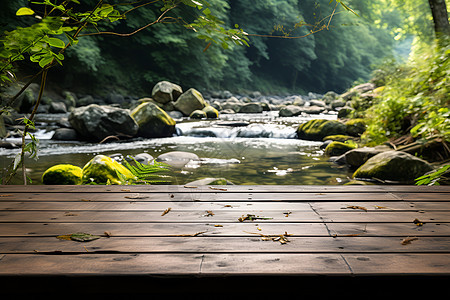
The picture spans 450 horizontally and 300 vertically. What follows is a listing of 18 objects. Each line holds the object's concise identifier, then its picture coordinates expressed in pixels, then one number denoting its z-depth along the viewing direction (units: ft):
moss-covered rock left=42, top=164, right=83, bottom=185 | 13.29
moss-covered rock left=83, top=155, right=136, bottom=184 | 12.44
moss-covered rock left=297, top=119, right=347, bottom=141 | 28.50
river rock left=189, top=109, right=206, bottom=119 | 44.80
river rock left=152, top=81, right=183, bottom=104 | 50.19
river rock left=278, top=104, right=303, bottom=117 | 48.03
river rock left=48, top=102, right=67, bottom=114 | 45.16
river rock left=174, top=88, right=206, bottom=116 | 47.50
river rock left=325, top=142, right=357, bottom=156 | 22.32
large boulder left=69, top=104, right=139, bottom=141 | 27.40
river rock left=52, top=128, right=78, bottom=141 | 28.09
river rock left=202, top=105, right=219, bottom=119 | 45.47
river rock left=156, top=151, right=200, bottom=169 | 19.80
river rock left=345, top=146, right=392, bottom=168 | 18.30
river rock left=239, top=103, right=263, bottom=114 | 54.65
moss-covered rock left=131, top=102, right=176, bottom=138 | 30.27
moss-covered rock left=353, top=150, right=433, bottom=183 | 14.64
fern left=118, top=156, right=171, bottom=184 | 9.34
